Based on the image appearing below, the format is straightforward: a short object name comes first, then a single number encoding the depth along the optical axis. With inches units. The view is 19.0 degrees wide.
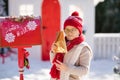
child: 139.8
